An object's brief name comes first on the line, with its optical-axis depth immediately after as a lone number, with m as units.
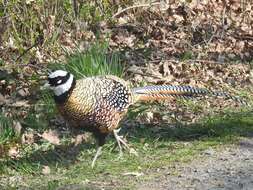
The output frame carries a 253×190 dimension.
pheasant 12.07
